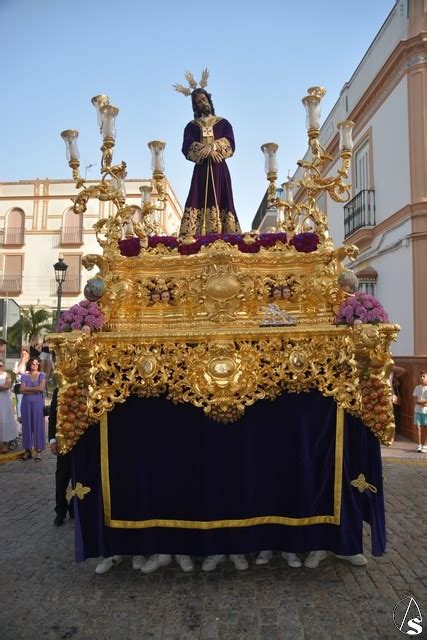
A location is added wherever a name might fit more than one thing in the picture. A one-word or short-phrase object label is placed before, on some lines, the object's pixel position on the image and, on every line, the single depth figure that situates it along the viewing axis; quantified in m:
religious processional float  3.84
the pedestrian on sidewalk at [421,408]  9.55
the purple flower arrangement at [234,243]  4.58
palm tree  26.78
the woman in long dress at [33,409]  8.64
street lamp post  13.34
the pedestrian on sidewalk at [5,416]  8.93
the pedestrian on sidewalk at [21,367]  9.59
